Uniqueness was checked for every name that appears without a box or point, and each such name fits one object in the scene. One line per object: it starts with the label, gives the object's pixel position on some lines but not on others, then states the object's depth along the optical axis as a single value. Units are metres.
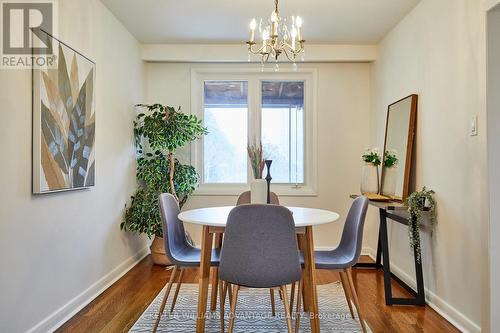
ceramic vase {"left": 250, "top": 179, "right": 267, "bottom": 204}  2.35
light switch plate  2.17
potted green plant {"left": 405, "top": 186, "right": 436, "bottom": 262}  2.60
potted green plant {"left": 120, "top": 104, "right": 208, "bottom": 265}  3.53
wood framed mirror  3.03
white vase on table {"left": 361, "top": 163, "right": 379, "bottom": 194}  3.32
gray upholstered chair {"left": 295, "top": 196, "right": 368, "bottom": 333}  2.19
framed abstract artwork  2.10
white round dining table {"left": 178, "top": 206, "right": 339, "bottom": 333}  2.07
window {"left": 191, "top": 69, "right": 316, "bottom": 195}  4.31
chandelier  2.30
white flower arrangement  3.30
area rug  2.31
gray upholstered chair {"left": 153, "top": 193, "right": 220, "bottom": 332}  2.26
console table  2.68
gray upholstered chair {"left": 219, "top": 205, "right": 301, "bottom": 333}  1.82
